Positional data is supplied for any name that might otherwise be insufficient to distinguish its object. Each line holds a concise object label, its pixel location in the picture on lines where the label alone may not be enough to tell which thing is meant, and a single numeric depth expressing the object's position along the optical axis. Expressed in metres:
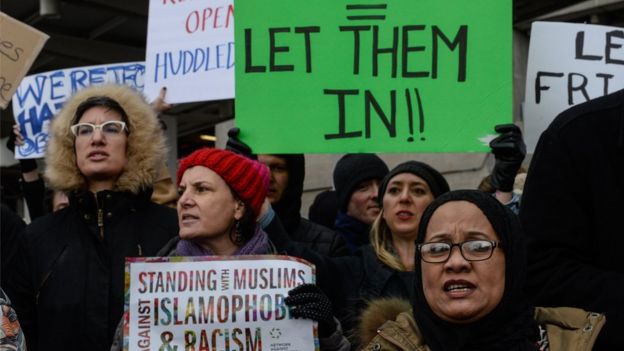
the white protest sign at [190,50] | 4.65
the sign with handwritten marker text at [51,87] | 5.46
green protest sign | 3.50
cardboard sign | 3.57
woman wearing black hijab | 2.29
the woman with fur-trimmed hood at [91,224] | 3.24
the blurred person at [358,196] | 4.71
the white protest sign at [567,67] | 3.72
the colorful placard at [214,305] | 2.79
